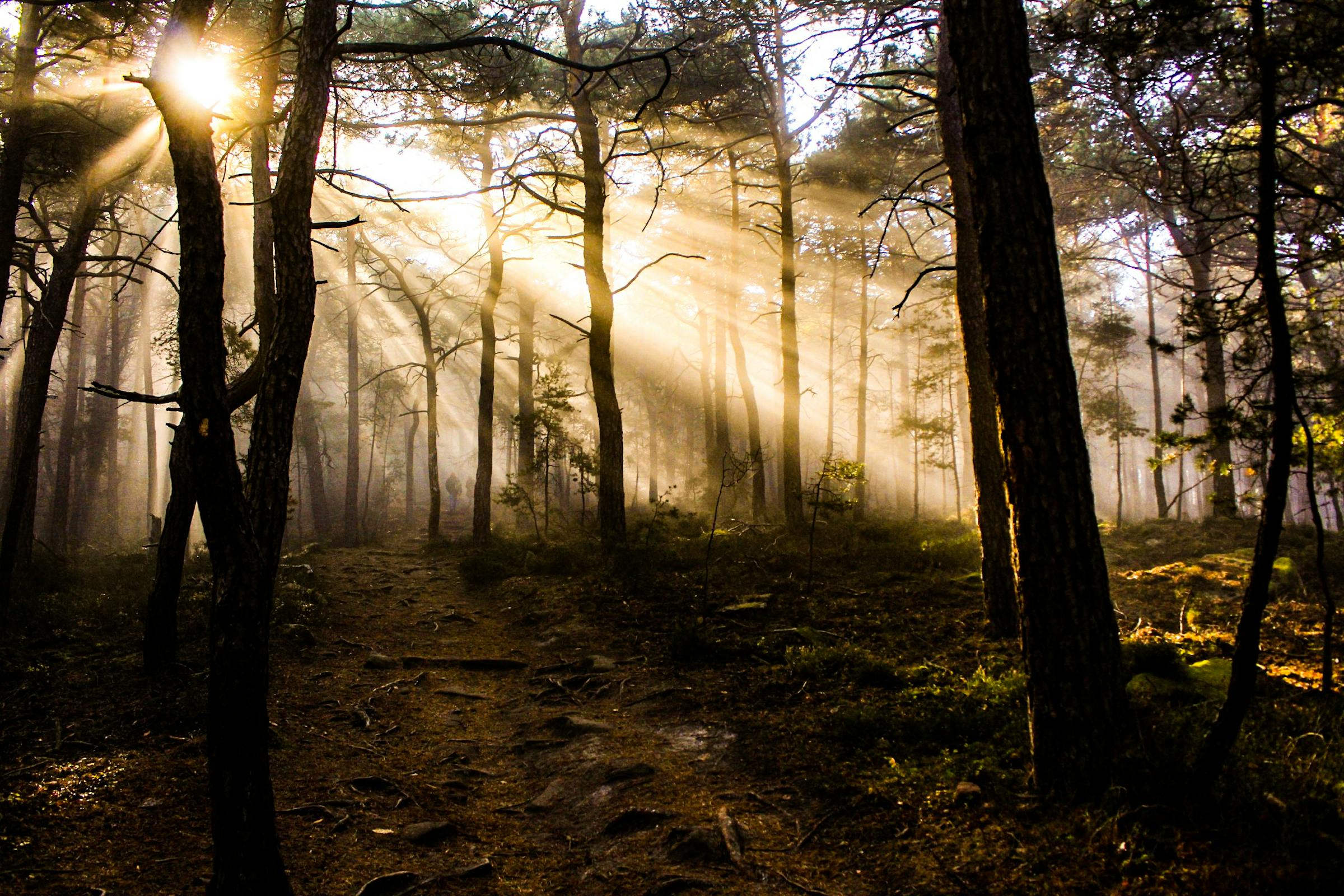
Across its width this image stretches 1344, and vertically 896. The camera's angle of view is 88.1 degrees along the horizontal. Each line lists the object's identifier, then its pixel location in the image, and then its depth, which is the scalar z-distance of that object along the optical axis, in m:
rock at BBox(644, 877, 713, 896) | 3.64
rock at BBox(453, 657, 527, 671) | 7.93
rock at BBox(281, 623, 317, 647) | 8.35
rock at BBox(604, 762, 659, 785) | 4.97
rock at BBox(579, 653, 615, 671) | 7.38
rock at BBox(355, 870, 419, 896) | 3.75
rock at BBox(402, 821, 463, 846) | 4.32
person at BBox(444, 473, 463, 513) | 39.47
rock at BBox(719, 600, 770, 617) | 8.35
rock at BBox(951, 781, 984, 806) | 4.05
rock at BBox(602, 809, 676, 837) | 4.32
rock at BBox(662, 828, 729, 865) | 3.91
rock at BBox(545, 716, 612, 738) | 5.86
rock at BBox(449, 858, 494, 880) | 3.94
